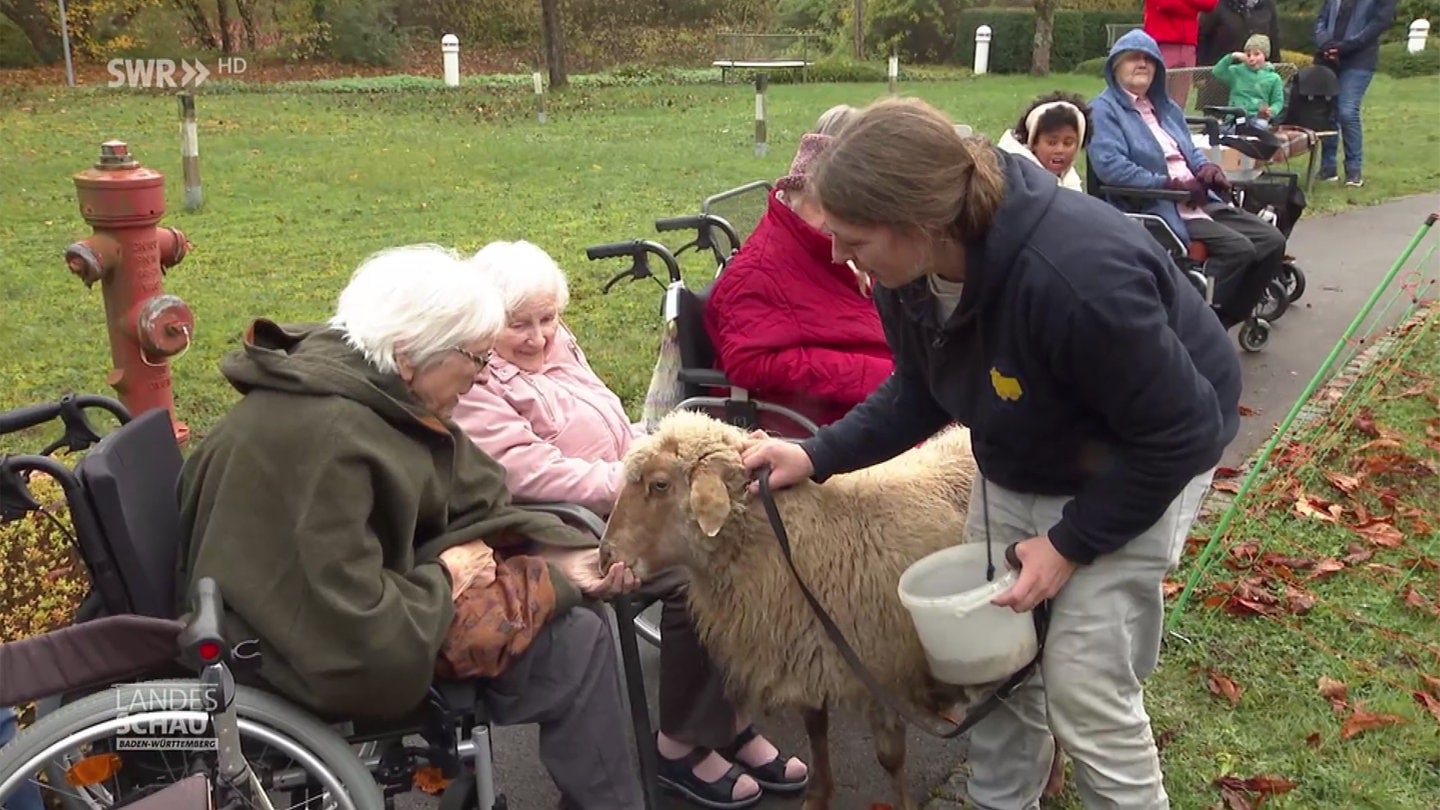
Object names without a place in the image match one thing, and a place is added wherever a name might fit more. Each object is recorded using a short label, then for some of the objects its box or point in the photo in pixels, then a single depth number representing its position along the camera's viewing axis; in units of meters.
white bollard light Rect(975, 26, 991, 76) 32.31
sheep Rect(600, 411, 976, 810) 3.13
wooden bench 32.72
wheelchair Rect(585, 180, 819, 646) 3.93
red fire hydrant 4.14
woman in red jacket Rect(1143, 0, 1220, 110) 10.09
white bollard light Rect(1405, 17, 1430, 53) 29.28
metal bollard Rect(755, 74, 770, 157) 14.74
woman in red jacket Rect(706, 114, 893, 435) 3.80
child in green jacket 11.40
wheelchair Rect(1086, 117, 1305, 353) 6.59
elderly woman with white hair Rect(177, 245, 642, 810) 2.43
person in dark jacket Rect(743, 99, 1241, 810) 2.29
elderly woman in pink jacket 3.36
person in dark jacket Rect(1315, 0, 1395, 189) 13.30
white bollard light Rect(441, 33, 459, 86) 26.12
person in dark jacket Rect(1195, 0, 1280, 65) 12.26
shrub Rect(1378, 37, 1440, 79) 28.22
